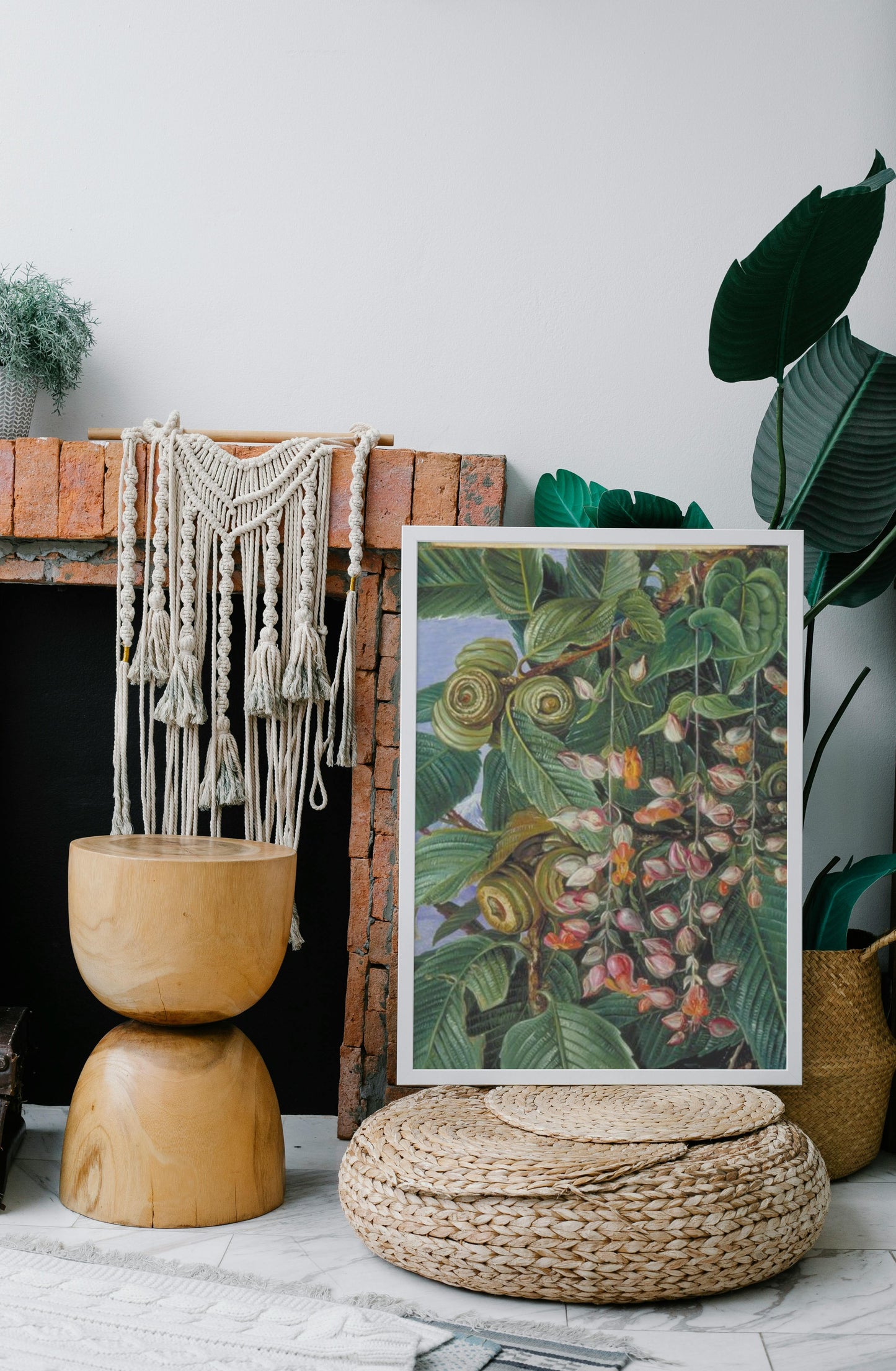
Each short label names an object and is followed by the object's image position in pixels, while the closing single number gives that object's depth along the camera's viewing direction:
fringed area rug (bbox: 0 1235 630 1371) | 1.24
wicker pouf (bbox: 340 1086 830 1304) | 1.39
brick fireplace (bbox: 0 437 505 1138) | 1.99
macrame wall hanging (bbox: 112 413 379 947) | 1.96
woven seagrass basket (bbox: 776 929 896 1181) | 1.86
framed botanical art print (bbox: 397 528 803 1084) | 1.76
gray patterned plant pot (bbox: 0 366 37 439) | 2.02
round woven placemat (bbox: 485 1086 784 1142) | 1.51
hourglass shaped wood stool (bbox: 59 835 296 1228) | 1.60
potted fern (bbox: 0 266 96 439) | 1.98
